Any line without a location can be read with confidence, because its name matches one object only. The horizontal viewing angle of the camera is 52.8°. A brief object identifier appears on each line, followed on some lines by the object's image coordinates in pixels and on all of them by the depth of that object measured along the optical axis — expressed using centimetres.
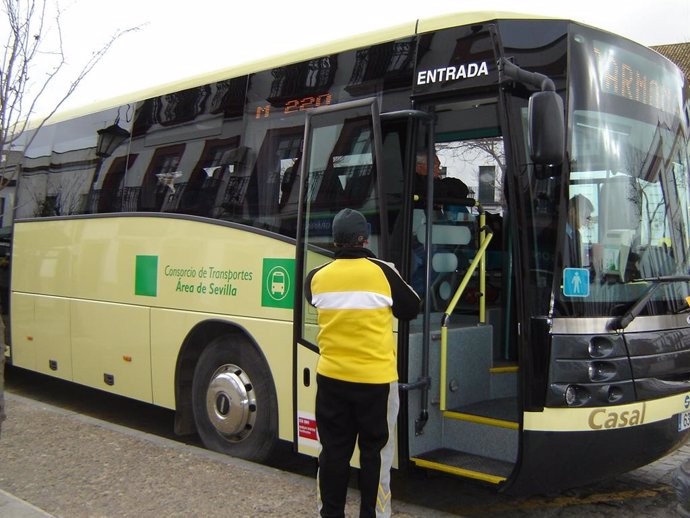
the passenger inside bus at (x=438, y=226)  478
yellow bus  419
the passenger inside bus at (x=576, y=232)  420
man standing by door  377
